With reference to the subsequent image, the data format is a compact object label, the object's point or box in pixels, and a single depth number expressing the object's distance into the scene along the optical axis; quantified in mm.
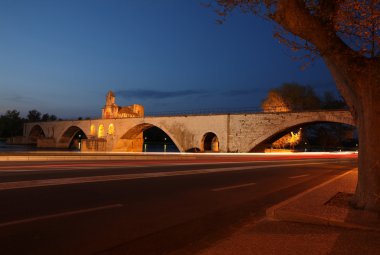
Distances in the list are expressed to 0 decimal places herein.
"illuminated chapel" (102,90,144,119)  107881
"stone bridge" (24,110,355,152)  51969
